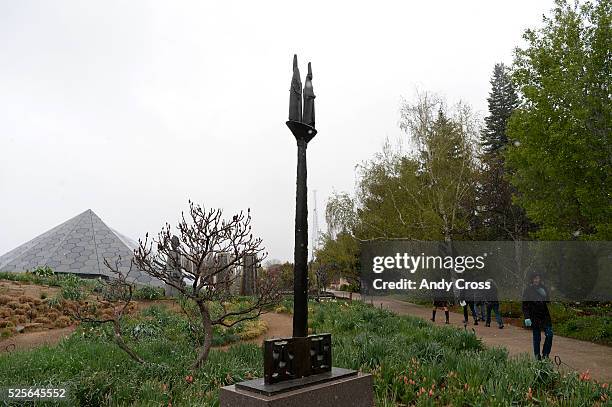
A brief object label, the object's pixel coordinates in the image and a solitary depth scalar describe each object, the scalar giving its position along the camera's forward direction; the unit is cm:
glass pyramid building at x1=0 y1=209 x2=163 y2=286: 2680
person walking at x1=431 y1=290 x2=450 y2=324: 1532
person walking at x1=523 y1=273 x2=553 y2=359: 850
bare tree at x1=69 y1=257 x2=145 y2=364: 1402
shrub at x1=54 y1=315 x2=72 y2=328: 1294
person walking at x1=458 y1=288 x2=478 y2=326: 1529
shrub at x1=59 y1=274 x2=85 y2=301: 1575
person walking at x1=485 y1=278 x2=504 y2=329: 1493
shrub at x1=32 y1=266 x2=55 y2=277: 2058
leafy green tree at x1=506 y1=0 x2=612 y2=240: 1147
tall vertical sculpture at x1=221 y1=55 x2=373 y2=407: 339
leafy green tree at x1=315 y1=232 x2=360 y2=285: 2870
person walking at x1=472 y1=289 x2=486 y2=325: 1606
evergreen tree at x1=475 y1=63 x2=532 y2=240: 2516
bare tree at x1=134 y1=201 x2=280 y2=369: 701
